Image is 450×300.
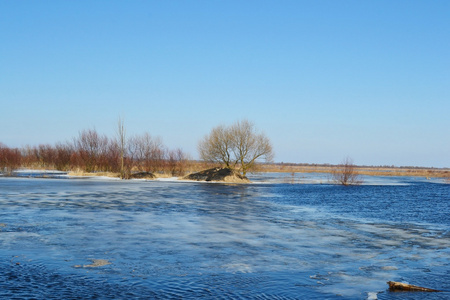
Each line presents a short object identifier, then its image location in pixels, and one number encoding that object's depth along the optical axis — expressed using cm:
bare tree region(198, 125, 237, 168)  4875
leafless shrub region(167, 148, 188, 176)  5650
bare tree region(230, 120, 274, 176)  4819
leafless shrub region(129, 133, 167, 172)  5869
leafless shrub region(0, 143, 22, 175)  5997
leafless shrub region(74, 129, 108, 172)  6000
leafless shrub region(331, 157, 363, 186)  4791
